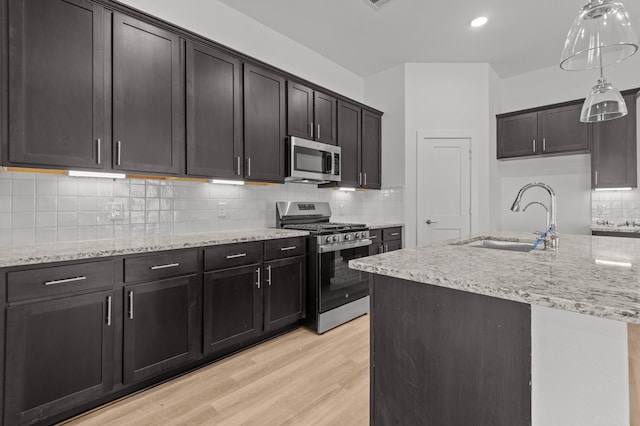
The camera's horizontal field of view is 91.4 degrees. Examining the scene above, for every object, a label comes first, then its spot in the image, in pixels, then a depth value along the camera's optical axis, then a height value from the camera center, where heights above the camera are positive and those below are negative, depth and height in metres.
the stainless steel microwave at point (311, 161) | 3.06 +0.55
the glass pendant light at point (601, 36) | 1.30 +0.78
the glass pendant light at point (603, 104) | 1.92 +0.70
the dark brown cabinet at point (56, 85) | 1.67 +0.74
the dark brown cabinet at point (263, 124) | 2.75 +0.83
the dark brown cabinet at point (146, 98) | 2.03 +0.80
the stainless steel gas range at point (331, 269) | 2.85 -0.52
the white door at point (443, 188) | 4.07 +0.33
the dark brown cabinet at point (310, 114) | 3.13 +1.07
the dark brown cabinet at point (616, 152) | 3.60 +0.72
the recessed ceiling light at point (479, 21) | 3.17 +1.99
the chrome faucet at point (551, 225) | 1.69 -0.06
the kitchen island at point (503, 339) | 0.81 -0.38
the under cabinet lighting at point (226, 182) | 2.61 +0.29
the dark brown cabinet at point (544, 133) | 3.90 +1.06
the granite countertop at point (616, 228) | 3.42 -0.17
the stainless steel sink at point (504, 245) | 2.02 -0.21
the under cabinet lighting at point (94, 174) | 1.92 +0.26
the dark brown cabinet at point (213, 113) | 2.38 +0.81
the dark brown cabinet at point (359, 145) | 3.77 +0.88
